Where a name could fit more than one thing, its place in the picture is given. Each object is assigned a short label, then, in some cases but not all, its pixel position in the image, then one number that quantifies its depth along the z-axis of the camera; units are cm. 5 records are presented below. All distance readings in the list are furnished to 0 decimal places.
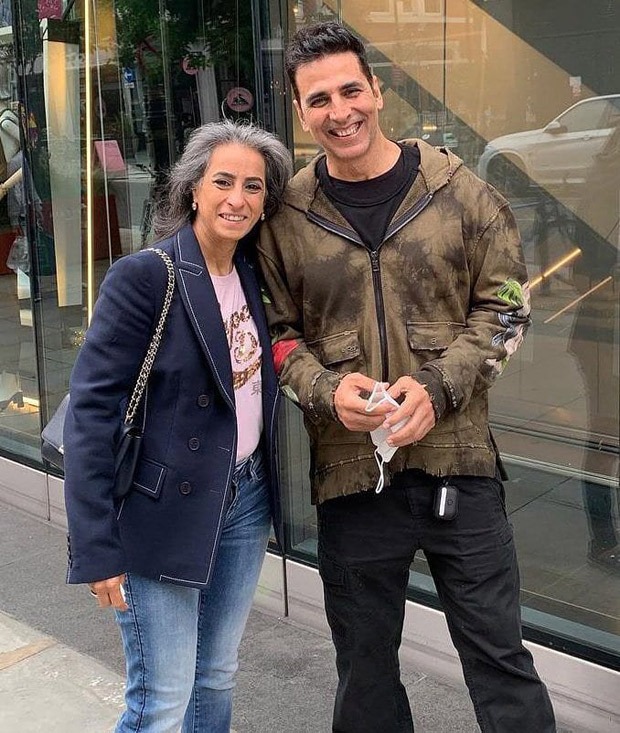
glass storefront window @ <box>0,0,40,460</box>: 525
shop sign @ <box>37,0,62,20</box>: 486
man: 219
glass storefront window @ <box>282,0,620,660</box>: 348
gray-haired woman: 212
